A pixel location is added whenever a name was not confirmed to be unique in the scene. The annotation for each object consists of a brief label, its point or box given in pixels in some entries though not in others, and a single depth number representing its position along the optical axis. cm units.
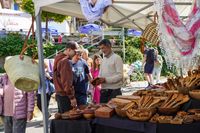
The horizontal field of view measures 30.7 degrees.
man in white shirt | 519
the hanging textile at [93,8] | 376
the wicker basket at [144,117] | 348
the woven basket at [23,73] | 415
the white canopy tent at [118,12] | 451
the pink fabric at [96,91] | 703
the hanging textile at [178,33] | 347
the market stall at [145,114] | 337
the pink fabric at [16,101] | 447
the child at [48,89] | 661
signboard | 1616
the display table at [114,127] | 331
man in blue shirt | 542
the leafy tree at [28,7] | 1630
